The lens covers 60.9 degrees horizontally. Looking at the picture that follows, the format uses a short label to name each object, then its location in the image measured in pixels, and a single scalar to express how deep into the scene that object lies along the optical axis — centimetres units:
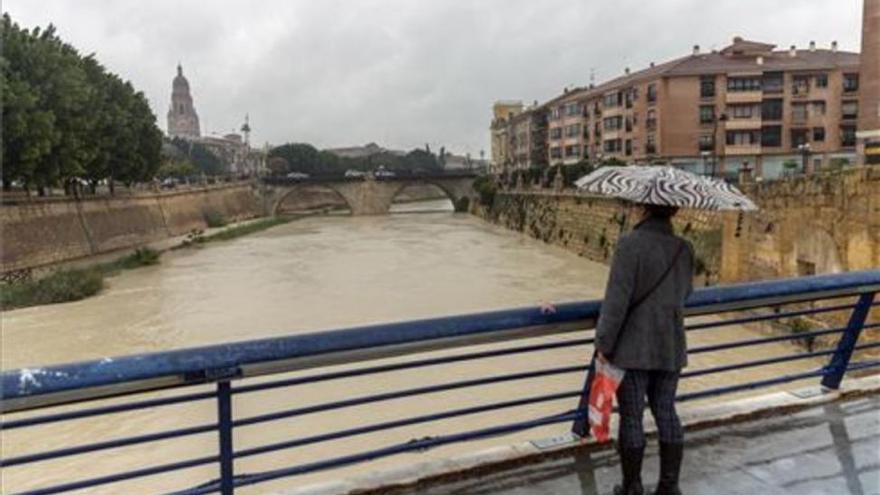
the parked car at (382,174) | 7682
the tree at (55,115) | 2533
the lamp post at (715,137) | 4304
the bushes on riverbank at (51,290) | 2345
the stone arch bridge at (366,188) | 7606
